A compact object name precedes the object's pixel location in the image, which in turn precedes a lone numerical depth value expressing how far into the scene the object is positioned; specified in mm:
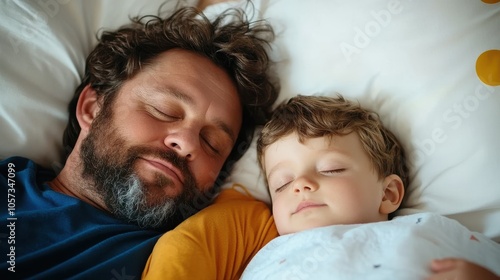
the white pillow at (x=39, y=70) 475
